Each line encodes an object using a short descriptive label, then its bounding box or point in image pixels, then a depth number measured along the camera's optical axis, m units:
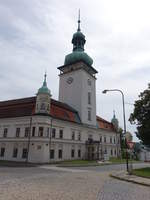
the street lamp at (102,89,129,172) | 20.88
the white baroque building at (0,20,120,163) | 34.81
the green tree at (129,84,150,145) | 26.63
